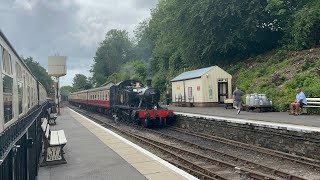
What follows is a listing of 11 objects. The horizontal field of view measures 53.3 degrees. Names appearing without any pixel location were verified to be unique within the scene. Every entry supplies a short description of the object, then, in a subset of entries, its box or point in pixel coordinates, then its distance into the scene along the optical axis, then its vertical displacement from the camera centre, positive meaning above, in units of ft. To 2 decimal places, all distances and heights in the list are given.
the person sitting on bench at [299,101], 48.98 -1.10
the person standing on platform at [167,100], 103.50 -1.11
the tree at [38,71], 258.16 +22.76
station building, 75.72 +2.37
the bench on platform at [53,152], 26.86 -4.58
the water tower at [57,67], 140.87 +14.04
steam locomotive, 60.90 -1.41
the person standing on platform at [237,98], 55.78 -0.45
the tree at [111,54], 277.85 +37.95
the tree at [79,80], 350.37 +20.61
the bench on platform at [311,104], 48.37 -1.53
